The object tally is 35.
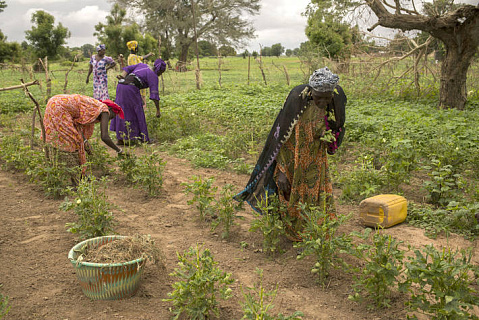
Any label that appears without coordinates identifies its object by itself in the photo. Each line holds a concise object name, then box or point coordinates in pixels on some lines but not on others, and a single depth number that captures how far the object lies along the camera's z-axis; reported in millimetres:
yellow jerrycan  3869
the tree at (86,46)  52084
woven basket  2623
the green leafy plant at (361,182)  4715
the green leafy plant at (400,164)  4572
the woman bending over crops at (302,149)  3127
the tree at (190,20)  31641
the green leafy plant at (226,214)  3770
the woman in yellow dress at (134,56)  8294
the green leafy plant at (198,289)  2375
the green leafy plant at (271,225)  3338
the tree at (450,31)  8141
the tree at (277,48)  51231
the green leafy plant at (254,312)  2131
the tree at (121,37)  29688
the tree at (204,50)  40044
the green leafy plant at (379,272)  2477
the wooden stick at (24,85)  4062
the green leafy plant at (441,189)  4105
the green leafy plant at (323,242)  2846
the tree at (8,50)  27434
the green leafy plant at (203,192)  3953
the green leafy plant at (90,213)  3316
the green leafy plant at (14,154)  5273
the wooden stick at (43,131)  4629
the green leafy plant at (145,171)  4715
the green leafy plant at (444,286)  2131
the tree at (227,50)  34438
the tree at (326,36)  19906
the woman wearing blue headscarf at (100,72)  9008
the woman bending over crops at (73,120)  4465
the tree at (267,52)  55938
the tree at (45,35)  29531
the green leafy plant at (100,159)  5328
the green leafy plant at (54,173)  4551
